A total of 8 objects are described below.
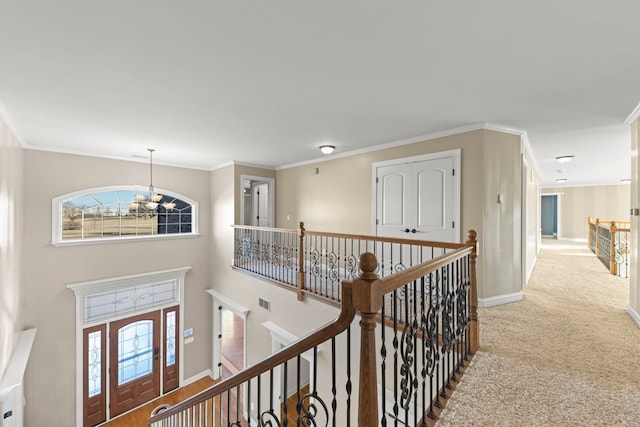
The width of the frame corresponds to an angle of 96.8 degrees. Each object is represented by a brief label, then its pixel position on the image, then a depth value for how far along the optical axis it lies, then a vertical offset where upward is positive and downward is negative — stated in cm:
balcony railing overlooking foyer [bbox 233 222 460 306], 409 -79
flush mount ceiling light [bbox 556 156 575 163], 546 +105
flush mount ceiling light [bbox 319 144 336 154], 472 +108
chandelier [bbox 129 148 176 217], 597 +26
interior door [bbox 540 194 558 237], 1154 -11
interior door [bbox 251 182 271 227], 717 +24
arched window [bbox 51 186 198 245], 523 -4
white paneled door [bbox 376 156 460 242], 395 +19
